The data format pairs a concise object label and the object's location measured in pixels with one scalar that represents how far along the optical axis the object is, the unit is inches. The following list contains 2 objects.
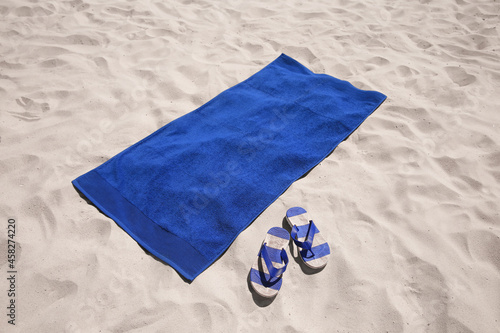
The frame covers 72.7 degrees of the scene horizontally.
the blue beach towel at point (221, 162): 84.1
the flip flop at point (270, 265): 73.2
